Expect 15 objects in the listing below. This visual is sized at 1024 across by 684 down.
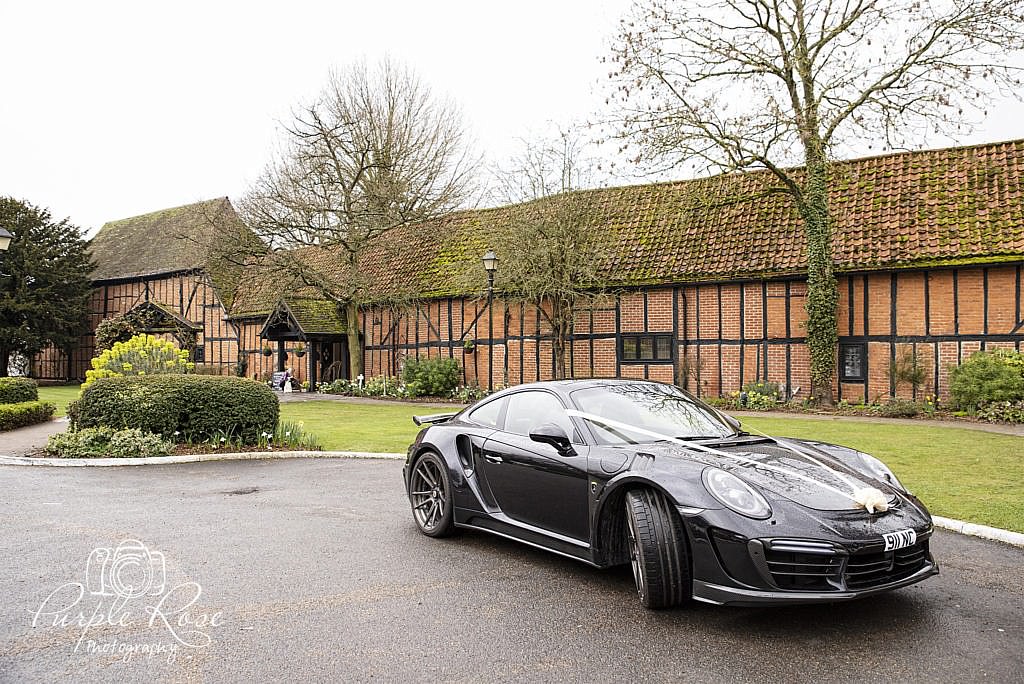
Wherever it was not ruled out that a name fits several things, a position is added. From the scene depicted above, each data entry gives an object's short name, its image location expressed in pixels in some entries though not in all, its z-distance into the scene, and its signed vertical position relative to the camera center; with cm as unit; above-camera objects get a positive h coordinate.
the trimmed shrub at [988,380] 1587 -74
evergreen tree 3869 +325
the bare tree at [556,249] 2245 +283
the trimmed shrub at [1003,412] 1548 -136
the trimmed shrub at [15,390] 1858 -101
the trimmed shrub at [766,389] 1998 -112
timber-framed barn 1809 +156
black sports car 421 -94
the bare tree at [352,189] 2717 +594
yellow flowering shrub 1639 -28
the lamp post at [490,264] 1953 +208
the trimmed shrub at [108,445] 1202 -151
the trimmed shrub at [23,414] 1644 -145
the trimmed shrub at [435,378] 2552 -104
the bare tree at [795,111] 1839 +559
